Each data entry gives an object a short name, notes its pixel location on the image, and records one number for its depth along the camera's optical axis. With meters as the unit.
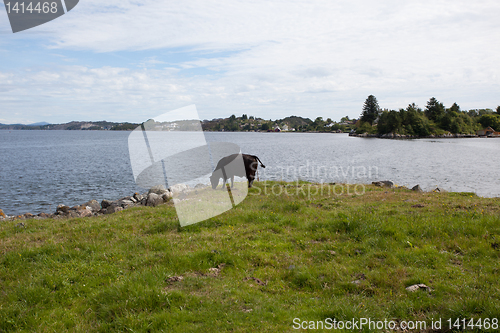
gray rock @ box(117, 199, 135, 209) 23.08
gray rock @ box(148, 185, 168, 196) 24.03
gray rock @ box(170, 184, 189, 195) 24.49
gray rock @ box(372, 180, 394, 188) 25.48
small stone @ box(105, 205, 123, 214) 20.77
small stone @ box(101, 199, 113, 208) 24.77
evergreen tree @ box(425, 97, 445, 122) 179.50
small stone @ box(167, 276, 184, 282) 7.84
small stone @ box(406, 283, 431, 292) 7.07
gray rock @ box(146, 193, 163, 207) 20.77
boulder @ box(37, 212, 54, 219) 21.84
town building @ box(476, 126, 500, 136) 173.73
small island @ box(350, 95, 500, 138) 167.00
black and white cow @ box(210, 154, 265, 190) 19.00
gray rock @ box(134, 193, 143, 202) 24.86
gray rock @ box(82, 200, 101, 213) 24.70
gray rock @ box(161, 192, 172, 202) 21.20
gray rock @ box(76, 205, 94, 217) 20.29
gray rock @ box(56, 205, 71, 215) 22.37
